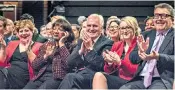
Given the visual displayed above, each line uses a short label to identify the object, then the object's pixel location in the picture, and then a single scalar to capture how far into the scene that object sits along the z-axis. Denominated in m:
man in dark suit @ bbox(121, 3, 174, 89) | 3.67
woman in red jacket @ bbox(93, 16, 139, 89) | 3.91
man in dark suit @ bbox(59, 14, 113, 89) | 3.99
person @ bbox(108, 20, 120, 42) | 4.63
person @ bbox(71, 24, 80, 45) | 5.00
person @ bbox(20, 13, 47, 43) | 4.86
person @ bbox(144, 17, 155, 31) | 5.11
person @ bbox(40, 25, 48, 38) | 5.43
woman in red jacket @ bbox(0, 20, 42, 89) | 4.52
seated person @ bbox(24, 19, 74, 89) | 4.21
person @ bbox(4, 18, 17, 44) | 5.35
